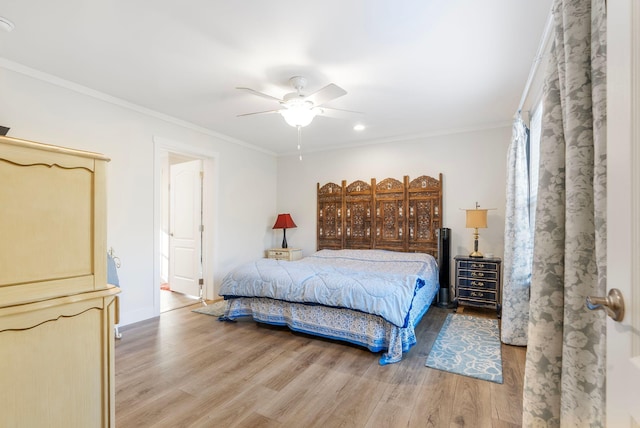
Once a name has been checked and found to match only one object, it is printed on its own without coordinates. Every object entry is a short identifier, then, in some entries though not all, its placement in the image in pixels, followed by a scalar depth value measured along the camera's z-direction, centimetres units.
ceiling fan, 271
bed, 271
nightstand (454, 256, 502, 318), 382
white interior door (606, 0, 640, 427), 64
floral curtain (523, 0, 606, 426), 96
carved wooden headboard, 466
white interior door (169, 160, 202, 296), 474
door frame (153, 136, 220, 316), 450
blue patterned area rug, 244
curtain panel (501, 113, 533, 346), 293
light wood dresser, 103
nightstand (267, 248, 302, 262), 541
